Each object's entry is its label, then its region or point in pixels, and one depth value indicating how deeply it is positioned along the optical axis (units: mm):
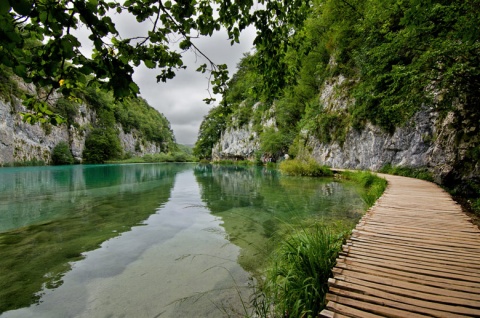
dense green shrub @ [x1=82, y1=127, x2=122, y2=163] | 72875
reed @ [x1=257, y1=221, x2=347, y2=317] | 2742
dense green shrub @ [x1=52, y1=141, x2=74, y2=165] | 59750
